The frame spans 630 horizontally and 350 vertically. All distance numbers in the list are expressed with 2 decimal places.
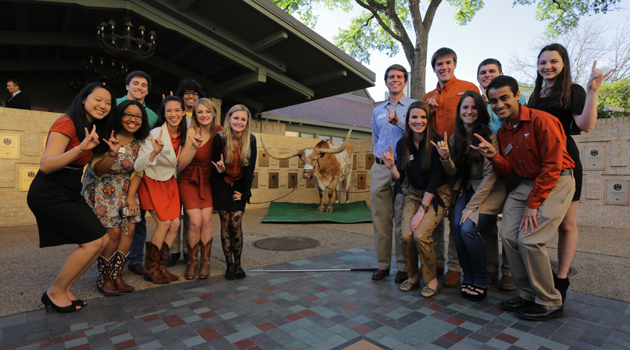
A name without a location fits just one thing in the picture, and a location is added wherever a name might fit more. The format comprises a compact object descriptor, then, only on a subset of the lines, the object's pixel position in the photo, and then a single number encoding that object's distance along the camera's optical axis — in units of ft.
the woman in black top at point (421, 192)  9.70
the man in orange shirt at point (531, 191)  7.84
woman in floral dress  9.40
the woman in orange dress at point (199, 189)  11.02
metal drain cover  15.76
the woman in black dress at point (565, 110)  8.48
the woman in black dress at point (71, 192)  7.79
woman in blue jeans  9.19
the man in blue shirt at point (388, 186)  11.27
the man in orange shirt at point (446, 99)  10.83
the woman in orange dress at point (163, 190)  10.39
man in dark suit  21.58
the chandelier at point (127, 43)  20.13
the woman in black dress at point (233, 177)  11.05
